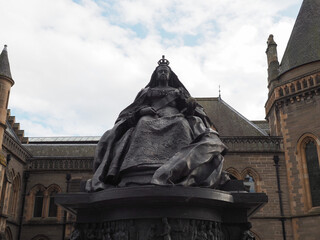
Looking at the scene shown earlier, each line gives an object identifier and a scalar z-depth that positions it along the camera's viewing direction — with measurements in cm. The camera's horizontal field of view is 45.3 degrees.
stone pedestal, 491
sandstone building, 2453
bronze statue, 536
